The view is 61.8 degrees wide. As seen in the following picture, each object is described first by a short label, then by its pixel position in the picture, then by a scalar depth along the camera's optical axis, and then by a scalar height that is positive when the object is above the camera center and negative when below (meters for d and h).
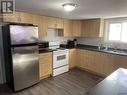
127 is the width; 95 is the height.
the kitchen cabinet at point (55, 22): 3.77 +0.51
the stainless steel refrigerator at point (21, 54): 2.57 -0.48
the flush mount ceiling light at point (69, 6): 2.02 +0.59
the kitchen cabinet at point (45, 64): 3.32 -0.91
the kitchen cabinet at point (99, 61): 3.33 -0.87
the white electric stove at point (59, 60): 3.71 -0.88
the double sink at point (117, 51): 3.53 -0.50
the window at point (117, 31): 3.83 +0.20
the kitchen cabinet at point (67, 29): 4.37 +0.32
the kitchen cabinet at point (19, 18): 2.78 +0.50
